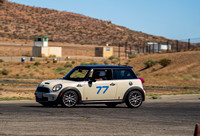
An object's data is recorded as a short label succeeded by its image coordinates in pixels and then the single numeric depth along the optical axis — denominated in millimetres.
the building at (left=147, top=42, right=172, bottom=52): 107338
